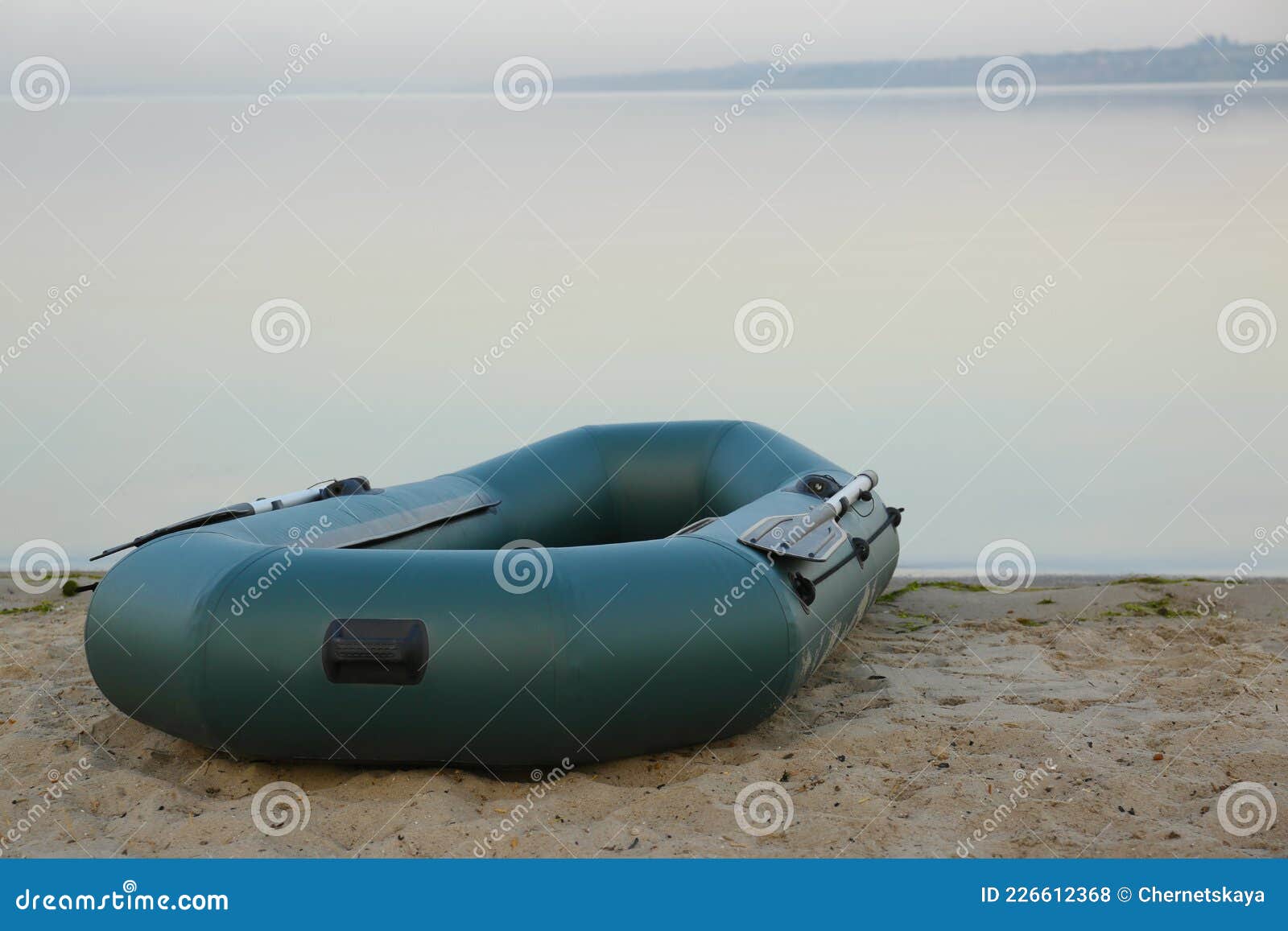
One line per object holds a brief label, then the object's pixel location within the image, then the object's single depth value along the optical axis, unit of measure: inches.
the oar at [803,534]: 140.8
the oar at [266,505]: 145.0
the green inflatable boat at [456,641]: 122.0
